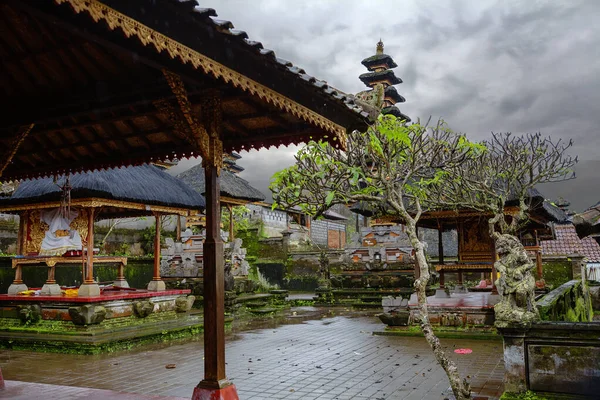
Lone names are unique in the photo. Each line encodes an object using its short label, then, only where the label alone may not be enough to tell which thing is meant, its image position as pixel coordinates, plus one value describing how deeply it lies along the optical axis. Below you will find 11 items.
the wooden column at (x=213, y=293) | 5.61
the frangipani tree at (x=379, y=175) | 6.04
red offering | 9.79
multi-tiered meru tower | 26.95
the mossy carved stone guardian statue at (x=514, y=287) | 6.14
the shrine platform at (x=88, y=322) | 10.92
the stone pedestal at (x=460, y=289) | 17.57
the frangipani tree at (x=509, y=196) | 6.27
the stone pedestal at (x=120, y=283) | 14.53
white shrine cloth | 12.24
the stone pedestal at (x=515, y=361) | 6.08
